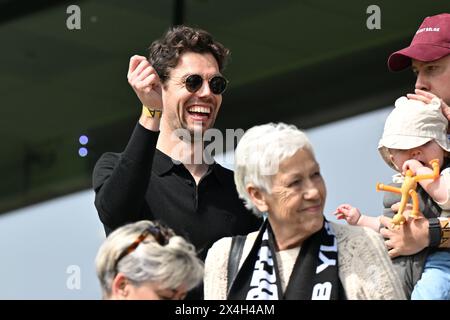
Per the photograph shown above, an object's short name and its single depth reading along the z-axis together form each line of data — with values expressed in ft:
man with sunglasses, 27.43
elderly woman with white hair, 24.31
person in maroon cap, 26.91
